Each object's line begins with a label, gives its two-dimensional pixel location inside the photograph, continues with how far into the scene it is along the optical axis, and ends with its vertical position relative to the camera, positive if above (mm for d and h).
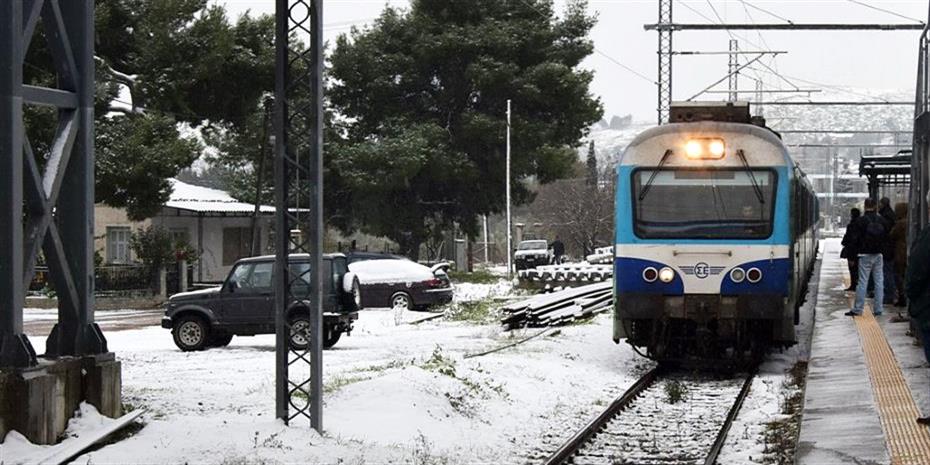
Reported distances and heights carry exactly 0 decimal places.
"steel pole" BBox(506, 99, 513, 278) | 50044 -1272
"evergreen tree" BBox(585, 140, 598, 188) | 85500 +3389
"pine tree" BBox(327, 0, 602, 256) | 48594 +4350
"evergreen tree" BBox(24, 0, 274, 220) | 35469 +3693
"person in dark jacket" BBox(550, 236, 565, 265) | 63328 -1454
